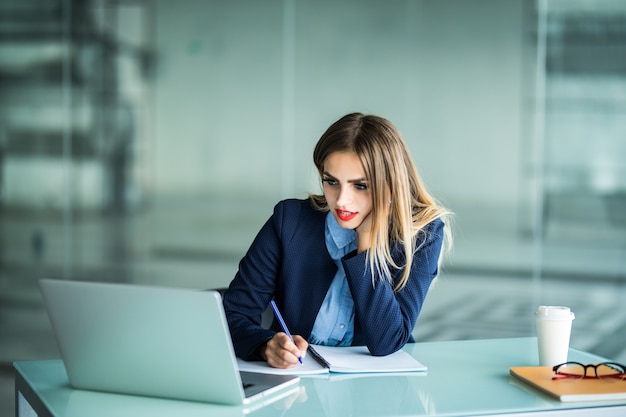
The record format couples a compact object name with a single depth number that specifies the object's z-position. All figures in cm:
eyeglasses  255
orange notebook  242
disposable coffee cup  265
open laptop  229
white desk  234
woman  284
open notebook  260
